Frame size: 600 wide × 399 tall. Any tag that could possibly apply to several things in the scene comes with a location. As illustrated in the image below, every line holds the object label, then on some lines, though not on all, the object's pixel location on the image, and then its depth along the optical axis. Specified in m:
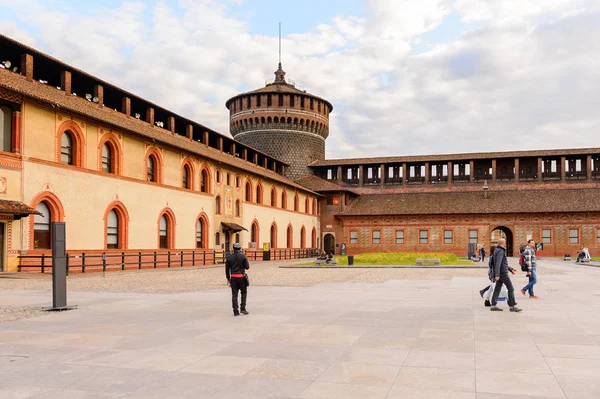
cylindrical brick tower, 63.22
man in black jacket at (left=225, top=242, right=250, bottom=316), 11.38
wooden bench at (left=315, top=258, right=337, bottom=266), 33.00
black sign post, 11.94
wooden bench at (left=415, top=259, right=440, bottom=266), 32.00
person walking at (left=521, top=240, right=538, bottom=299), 13.88
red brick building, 54.94
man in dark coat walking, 11.88
